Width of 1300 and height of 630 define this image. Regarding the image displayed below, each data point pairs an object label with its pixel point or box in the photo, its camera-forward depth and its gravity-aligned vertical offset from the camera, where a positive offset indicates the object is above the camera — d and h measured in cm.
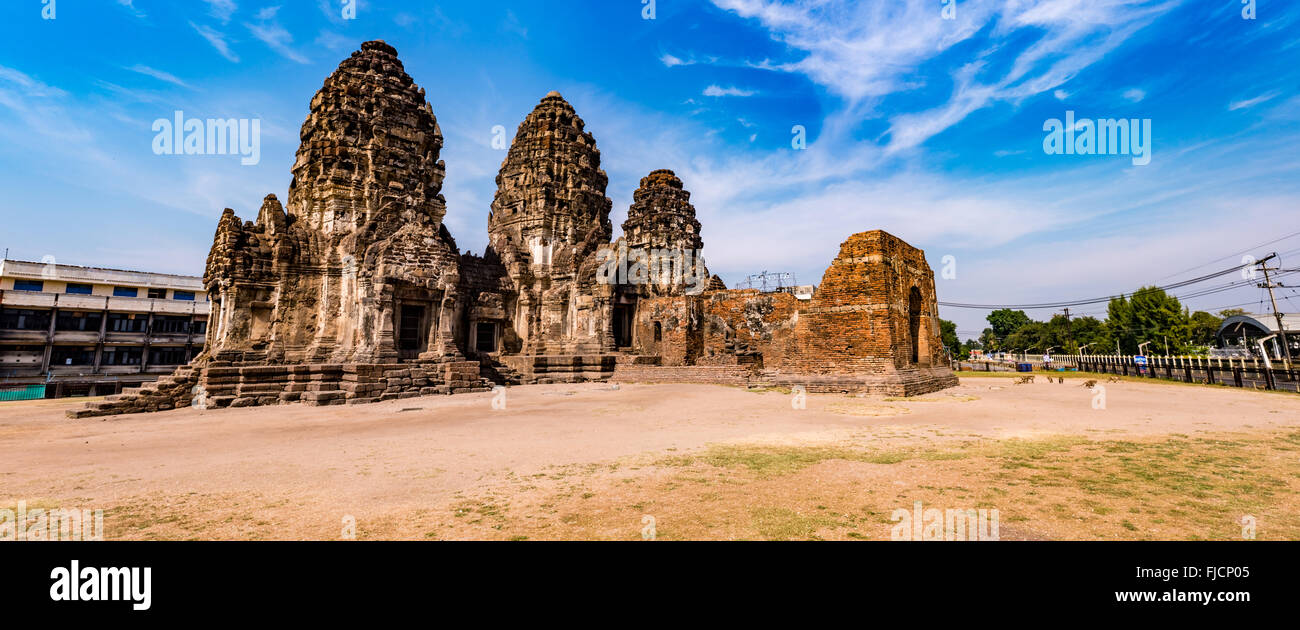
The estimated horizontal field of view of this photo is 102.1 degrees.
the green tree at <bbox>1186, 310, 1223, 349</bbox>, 5647 +277
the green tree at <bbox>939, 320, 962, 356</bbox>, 7802 +185
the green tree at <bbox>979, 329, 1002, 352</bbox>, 10579 +155
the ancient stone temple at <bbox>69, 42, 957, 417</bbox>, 1705 +154
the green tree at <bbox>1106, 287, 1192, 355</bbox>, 4644 +274
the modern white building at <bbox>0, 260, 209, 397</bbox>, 3522 +56
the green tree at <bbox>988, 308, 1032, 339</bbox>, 10494 +570
